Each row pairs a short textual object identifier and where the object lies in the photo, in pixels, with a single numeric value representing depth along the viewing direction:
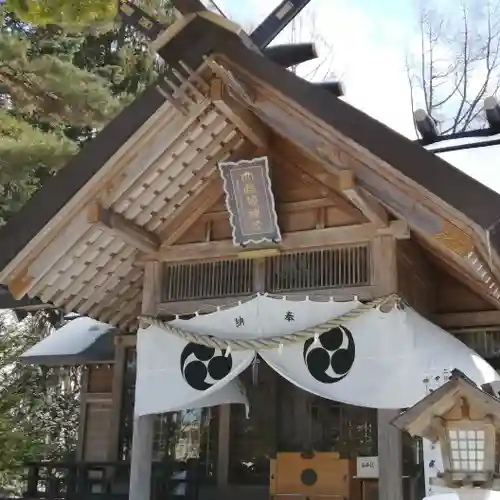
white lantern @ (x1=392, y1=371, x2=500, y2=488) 3.83
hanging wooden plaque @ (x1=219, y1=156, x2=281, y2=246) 6.48
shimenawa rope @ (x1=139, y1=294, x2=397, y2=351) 5.87
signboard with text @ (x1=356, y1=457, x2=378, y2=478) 6.76
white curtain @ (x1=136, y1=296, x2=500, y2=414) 5.68
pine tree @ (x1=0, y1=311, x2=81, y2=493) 13.12
